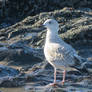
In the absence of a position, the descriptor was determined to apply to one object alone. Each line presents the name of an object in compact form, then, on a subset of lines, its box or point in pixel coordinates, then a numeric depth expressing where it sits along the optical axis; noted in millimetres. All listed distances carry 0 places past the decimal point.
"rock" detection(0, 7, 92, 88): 17859
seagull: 16203
